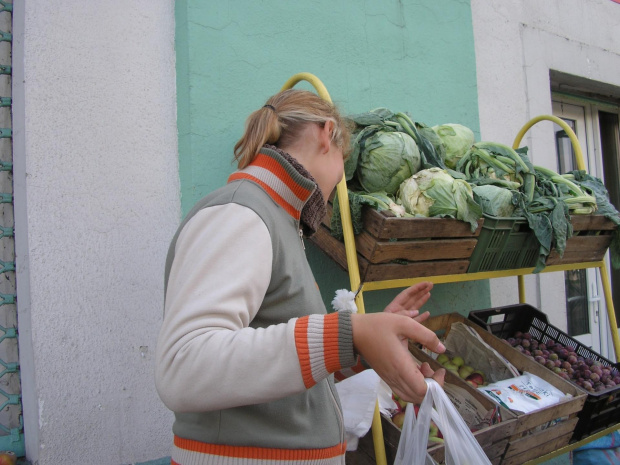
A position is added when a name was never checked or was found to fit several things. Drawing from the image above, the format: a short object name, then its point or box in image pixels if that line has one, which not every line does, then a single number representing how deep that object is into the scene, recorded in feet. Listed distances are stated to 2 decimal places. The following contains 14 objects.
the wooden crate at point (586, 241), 8.48
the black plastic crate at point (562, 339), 7.74
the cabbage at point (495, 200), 7.38
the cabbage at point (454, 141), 8.90
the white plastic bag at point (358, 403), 5.79
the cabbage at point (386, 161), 7.30
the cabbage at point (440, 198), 6.73
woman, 2.81
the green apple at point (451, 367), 8.20
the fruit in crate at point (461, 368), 7.90
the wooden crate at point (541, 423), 6.74
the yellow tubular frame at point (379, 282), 5.86
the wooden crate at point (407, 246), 6.16
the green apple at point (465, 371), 8.13
